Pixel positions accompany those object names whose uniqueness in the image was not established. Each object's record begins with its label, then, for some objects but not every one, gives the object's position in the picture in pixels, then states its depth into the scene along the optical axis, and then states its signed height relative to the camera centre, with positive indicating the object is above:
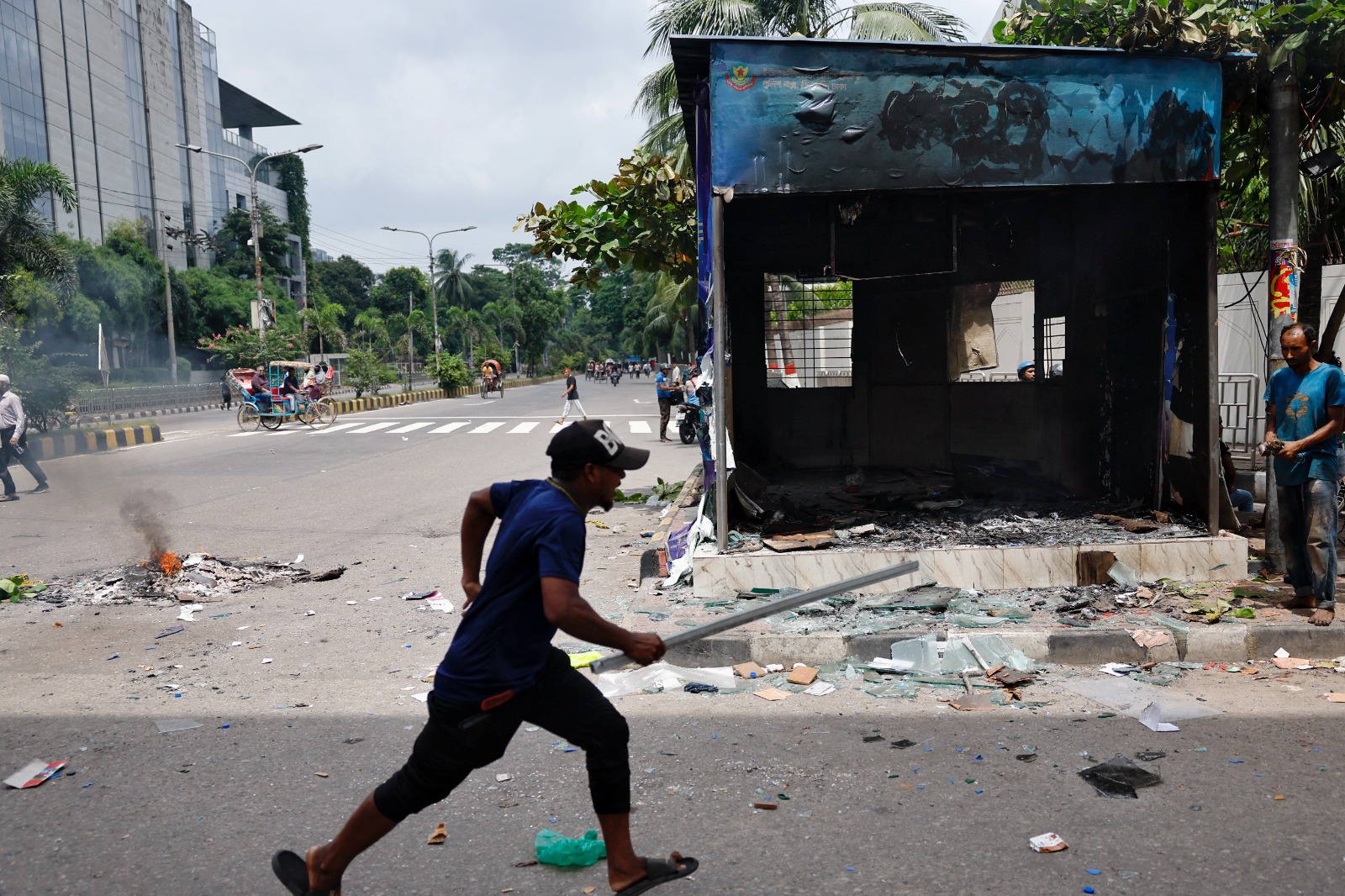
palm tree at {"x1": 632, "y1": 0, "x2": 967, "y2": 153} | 18.44 +6.60
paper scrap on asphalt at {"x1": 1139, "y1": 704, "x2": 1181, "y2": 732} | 4.18 -1.58
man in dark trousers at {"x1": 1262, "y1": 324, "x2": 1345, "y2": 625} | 5.34 -0.59
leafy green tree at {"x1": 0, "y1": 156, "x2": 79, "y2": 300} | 26.03 +4.35
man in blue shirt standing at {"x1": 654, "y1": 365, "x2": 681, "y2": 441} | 19.02 -0.56
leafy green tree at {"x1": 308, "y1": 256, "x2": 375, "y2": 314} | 90.25 +8.83
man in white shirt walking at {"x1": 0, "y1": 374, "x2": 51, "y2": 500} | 11.77 -0.57
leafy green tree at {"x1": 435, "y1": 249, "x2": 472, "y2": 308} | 86.44 +8.20
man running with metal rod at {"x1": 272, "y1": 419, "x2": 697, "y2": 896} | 2.59 -0.84
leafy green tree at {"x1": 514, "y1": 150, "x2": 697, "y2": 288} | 8.98 +1.38
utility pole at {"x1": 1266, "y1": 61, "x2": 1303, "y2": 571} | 6.25 +0.89
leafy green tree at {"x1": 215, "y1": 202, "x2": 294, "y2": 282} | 63.03 +8.68
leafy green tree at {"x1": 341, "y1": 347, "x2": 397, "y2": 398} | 36.84 +0.12
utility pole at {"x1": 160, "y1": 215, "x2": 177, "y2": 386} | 39.88 +1.28
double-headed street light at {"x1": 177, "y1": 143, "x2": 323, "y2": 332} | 29.30 +4.68
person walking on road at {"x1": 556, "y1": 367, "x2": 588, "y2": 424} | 24.36 -0.62
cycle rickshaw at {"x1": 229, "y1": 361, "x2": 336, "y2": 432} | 23.22 -0.83
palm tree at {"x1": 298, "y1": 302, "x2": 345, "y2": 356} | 54.94 +2.86
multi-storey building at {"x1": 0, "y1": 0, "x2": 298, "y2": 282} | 46.16 +14.90
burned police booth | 6.25 +0.81
